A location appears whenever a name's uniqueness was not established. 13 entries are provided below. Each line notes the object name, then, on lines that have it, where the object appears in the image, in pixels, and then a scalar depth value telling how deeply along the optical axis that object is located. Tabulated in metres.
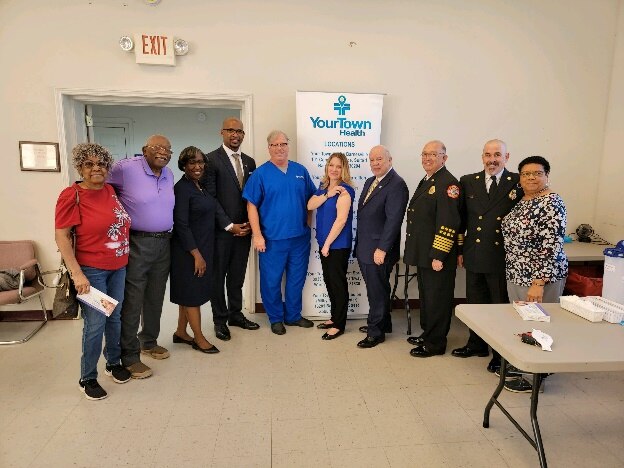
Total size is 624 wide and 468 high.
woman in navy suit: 2.70
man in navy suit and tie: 2.90
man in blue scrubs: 3.18
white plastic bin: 1.99
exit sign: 3.28
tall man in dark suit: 3.15
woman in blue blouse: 3.07
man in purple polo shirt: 2.43
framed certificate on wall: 3.37
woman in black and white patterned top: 2.25
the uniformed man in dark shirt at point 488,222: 2.63
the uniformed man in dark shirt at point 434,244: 2.75
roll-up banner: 3.41
